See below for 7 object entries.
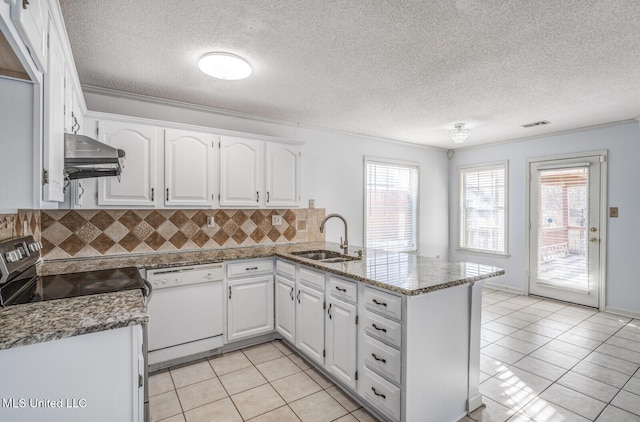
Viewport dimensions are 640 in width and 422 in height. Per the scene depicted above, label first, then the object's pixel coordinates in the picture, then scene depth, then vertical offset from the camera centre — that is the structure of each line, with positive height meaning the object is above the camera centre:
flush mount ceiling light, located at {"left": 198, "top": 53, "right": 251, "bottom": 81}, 2.19 +1.03
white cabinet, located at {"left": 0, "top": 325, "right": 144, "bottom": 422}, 1.08 -0.63
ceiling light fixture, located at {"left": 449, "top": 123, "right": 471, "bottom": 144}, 3.84 +0.93
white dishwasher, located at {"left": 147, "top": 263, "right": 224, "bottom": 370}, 2.50 -0.85
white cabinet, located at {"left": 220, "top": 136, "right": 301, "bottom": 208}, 3.08 +0.37
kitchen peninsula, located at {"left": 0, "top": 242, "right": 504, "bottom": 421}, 1.74 -0.72
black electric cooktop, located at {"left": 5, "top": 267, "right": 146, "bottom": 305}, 1.51 -0.42
